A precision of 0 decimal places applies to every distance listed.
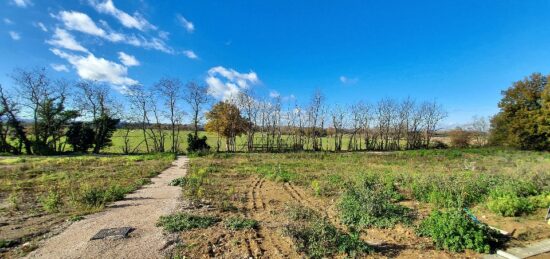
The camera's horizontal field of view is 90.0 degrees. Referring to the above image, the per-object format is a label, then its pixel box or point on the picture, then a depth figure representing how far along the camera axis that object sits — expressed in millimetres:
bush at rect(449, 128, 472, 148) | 51281
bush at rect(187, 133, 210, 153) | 36000
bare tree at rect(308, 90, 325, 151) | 43953
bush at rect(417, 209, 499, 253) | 5215
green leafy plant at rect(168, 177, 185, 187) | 12237
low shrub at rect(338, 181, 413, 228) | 6848
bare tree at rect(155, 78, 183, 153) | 36162
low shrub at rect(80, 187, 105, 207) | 8461
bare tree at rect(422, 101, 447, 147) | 51906
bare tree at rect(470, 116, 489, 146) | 53400
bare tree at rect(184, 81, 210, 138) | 37312
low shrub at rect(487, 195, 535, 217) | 7090
